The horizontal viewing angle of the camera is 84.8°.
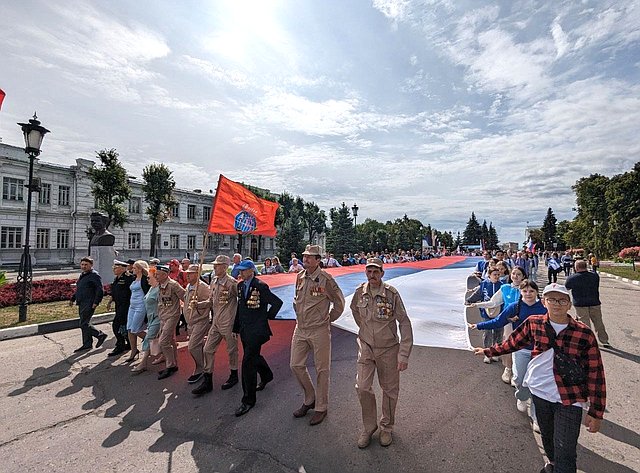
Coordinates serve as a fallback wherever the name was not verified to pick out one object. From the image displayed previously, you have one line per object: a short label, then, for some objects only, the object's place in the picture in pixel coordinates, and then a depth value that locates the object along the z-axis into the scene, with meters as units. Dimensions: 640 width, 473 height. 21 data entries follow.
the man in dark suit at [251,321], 4.48
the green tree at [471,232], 108.88
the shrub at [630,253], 37.72
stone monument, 12.13
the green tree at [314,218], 67.76
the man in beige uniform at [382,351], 3.65
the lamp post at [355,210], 29.68
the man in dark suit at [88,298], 7.08
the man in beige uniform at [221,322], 5.01
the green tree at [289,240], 39.56
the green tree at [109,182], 30.52
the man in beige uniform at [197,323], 5.35
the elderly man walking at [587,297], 7.05
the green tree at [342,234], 46.09
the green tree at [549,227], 106.22
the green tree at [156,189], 38.44
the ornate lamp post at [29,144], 9.23
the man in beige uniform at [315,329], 4.20
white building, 33.94
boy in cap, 2.54
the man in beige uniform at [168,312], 5.70
